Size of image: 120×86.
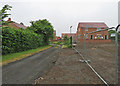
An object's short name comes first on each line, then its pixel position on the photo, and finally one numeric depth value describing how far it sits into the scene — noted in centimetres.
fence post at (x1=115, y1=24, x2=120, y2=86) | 190
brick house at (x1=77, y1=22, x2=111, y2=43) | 2936
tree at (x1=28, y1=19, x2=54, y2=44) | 1820
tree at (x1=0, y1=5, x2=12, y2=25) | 512
